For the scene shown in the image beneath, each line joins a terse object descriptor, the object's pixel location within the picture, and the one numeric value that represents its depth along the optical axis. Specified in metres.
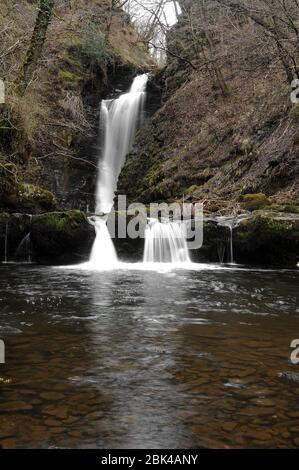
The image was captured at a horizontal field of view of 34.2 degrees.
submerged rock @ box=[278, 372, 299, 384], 4.29
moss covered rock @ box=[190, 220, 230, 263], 13.87
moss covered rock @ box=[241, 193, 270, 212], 15.42
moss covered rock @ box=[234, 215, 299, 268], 12.98
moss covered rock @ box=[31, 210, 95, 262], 14.57
